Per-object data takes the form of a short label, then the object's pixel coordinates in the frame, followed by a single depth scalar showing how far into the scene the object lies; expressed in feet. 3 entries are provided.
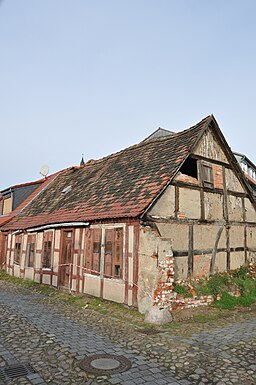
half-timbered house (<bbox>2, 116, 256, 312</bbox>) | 31.24
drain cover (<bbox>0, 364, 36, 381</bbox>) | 15.20
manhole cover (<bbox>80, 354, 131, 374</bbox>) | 16.30
